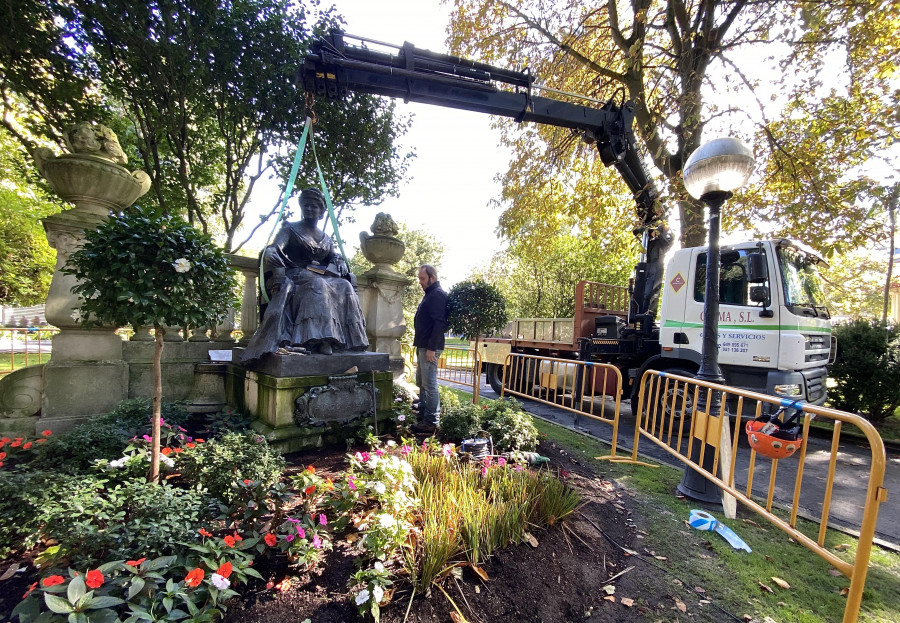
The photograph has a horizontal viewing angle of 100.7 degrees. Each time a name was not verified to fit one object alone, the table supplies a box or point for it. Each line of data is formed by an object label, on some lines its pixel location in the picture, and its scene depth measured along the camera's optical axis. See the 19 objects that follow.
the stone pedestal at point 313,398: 3.26
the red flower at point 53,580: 1.27
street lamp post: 2.99
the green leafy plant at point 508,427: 3.67
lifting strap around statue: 3.48
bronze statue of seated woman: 3.55
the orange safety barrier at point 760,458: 1.60
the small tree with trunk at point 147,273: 2.10
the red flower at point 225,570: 1.44
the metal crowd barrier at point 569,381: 6.27
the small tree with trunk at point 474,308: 4.57
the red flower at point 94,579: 1.26
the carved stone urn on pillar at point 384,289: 5.31
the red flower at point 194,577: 1.39
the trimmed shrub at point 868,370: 6.03
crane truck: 4.57
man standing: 4.36
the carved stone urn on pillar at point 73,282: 3.20
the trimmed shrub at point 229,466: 2.13
